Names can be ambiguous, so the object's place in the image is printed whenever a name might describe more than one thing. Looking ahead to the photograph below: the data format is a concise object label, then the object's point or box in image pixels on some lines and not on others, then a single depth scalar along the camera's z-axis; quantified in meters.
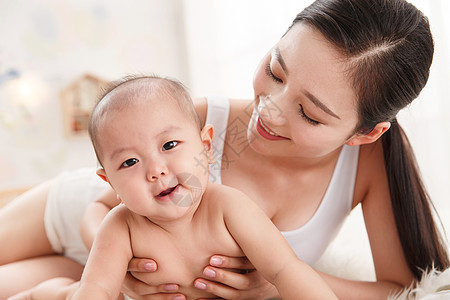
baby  0.86
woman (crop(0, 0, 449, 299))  0.98
